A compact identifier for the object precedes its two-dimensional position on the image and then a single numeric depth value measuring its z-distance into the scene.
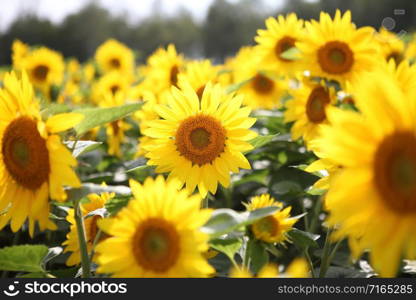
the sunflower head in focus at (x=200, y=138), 1.87
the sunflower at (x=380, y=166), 1.10
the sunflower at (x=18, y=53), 5.60
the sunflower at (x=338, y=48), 2.66
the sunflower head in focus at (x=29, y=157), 1.37
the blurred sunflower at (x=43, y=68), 5.28
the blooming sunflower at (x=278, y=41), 3.25
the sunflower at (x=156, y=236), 1.25
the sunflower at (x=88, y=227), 1.82
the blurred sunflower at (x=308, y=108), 2.75
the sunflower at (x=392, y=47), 3.29
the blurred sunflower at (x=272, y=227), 1.70
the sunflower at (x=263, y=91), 4.11
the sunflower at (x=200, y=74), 2.80
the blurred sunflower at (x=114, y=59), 6.46
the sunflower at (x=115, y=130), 3.47
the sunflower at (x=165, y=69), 3.55
